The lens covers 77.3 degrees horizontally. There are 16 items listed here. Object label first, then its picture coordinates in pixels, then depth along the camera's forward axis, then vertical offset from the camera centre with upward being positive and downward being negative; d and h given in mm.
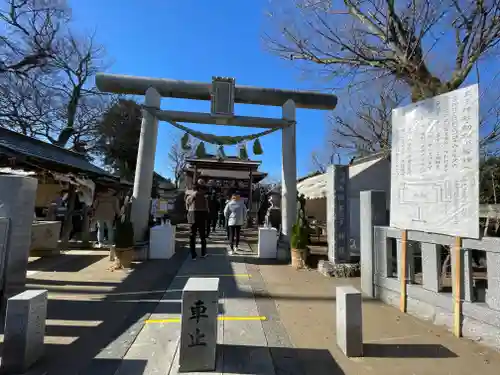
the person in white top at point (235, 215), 8875 +93
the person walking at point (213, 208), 13745 +422
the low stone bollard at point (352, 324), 3422 -1121
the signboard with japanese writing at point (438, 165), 3930 +850
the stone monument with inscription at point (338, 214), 7363 +178
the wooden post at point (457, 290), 3955 -824
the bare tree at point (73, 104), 23047 +8369
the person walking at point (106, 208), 9562 +191
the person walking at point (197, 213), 7861 +97
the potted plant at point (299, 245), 7695 -606
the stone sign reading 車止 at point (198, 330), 2977 -1079
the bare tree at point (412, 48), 6323 +3957
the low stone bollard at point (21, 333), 2920 -1165
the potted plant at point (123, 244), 7023 -665
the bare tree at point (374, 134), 15758 +4830
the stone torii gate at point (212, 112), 8664 +3006
